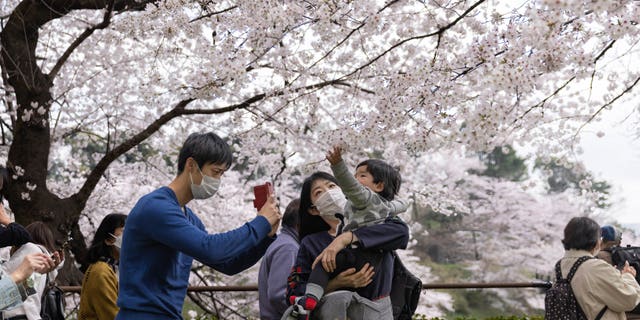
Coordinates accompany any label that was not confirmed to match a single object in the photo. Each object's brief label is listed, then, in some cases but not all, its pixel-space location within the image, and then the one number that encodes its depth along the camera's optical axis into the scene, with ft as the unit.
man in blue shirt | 8.21
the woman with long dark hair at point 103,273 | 12.69
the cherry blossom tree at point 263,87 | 12.96
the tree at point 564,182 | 88.63
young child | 9.63
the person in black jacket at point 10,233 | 11.15
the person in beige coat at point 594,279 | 12.76
